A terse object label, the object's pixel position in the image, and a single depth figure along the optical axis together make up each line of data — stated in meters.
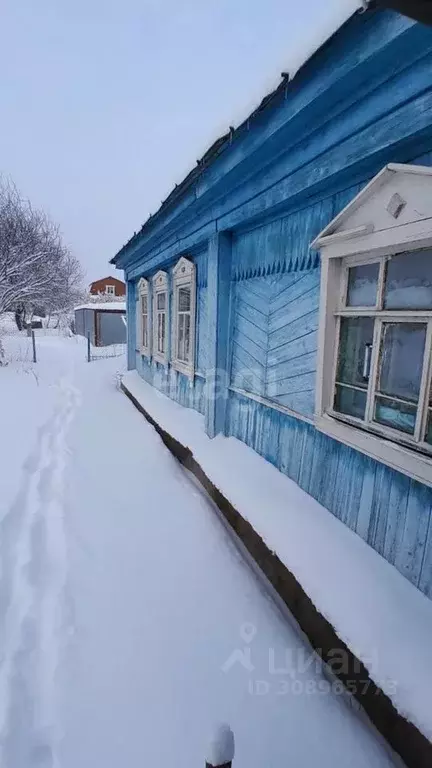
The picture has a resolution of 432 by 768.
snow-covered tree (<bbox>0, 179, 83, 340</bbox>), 11.68
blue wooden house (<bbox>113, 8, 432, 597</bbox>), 1.89
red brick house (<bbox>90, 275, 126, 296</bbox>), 46.38
